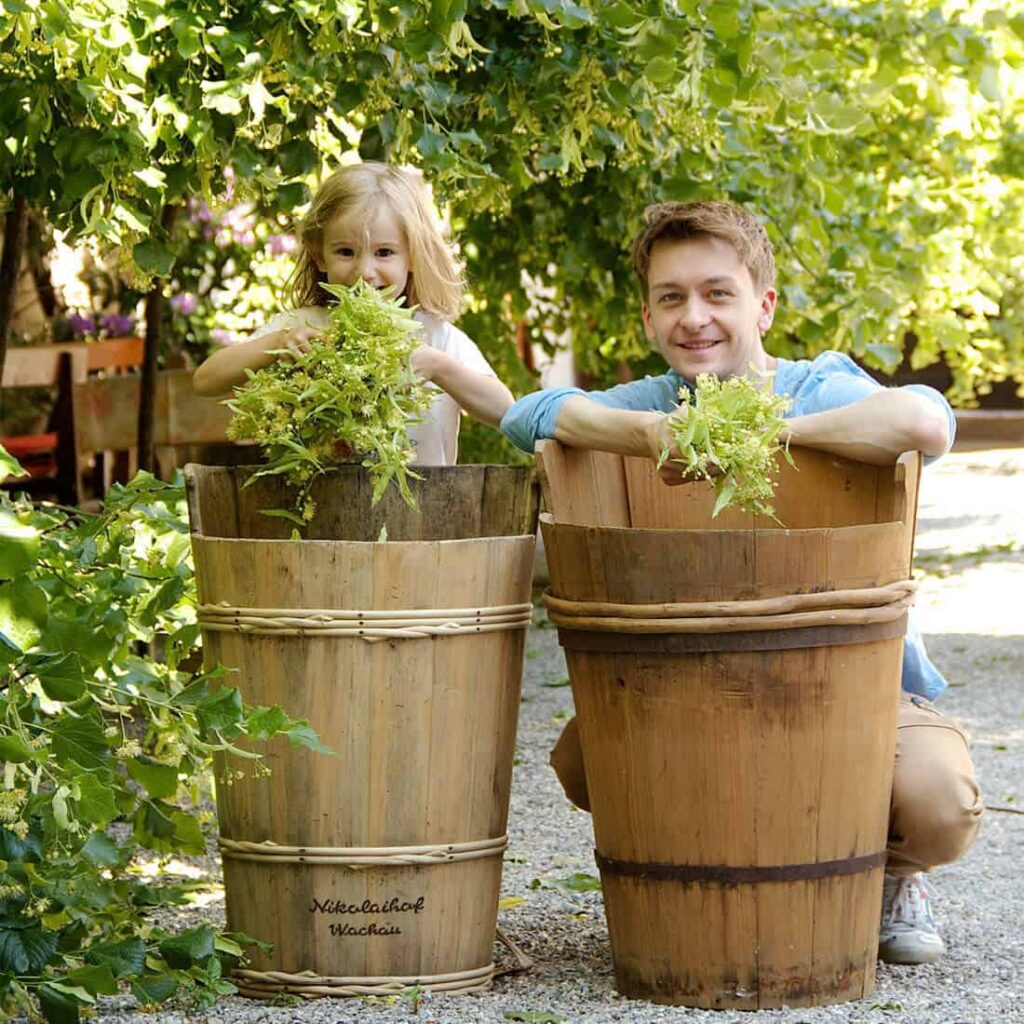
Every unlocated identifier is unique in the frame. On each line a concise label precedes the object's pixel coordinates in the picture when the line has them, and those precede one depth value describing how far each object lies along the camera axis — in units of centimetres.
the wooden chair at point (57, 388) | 1169
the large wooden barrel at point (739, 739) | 465
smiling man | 507
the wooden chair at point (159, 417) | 1203
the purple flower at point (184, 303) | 1585
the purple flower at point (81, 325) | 1612
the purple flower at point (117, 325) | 1619
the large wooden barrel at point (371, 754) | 486
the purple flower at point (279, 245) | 1464
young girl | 585
